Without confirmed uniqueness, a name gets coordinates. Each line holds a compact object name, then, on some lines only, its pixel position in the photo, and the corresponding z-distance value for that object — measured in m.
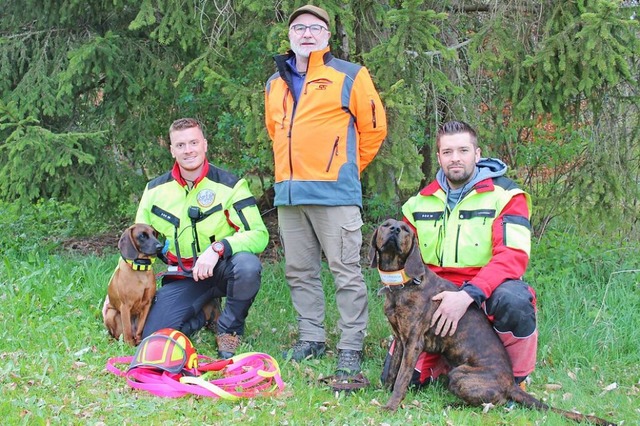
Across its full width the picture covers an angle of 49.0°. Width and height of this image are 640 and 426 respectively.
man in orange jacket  4.50
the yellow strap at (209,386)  3.88
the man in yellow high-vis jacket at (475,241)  3.93
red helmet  4.16
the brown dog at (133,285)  4.62
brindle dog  3.83
